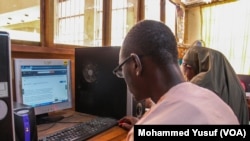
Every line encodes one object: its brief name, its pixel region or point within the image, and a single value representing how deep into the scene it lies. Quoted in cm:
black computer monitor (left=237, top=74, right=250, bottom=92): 297
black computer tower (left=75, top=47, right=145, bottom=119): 135
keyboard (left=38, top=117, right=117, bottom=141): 104
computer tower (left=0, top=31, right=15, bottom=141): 68
